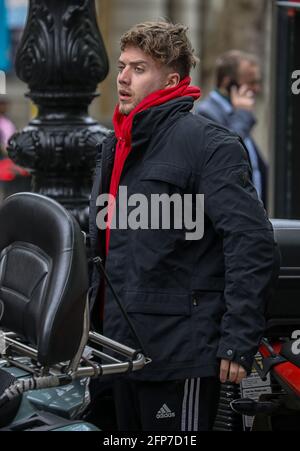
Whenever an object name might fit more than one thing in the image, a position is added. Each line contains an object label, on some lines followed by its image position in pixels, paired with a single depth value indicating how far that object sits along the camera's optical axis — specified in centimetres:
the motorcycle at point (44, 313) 661
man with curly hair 714
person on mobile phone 1553
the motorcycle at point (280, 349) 772
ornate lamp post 1146
